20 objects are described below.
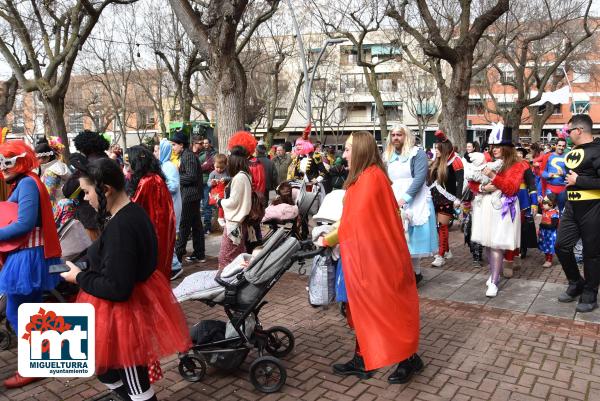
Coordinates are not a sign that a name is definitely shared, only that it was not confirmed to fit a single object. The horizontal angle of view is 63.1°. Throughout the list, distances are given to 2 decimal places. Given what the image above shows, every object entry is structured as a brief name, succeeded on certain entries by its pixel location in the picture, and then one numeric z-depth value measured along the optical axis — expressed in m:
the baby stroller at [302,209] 8.29
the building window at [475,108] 51.70
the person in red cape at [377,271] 3.43
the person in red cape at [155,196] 4.58
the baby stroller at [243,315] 3.69
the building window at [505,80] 30.92
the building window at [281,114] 55.70
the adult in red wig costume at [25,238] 3.64
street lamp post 18.22
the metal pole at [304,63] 17.25
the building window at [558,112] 56.12
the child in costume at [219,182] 6.93
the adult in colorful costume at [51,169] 5.36
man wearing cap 7.62
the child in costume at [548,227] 7.38
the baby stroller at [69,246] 4.39
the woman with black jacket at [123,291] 2.46
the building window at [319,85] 43.62
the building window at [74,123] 49.81
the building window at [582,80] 46.94
